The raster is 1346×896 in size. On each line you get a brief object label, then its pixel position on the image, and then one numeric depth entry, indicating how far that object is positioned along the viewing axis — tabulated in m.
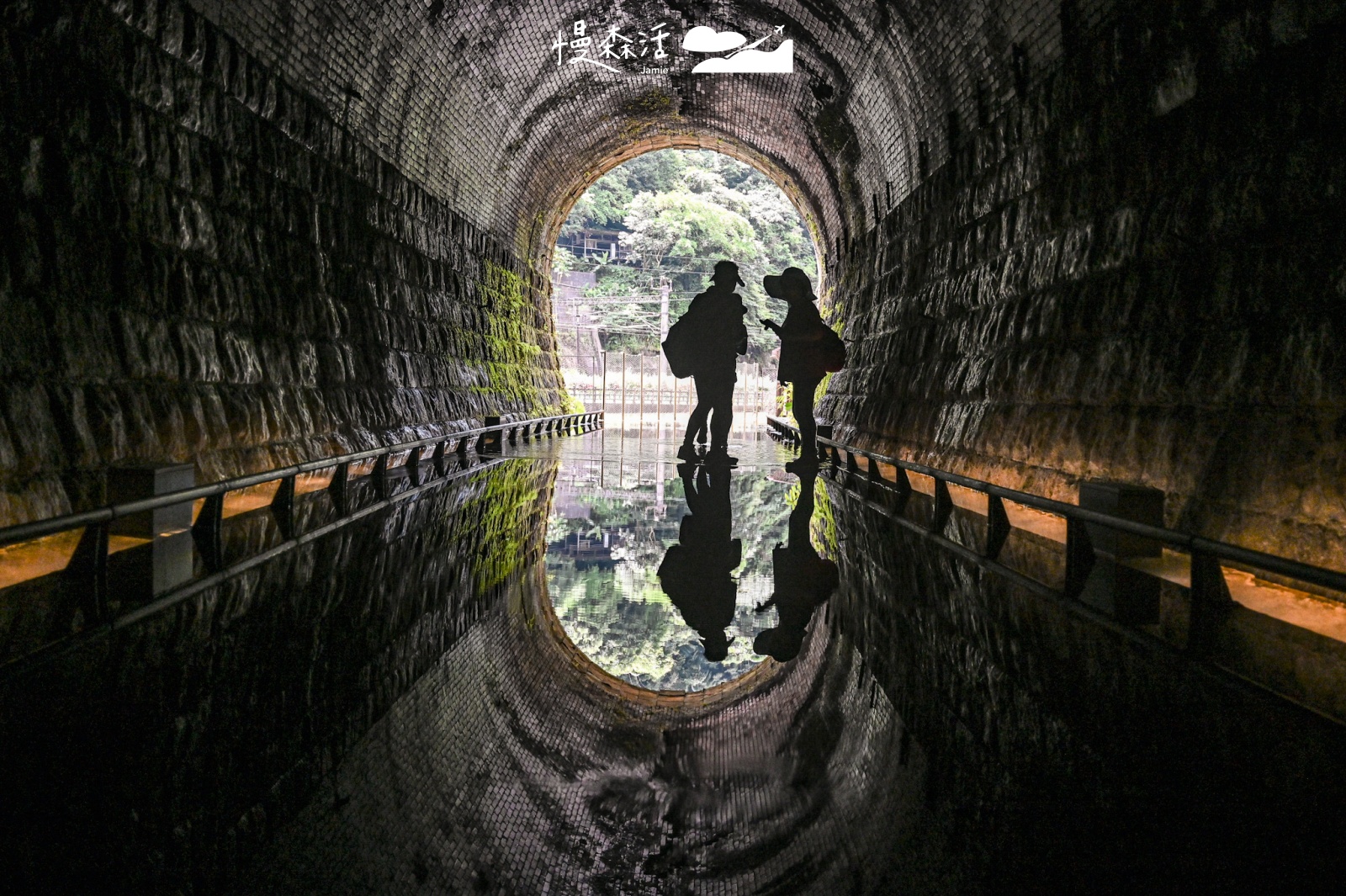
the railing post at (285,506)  6.43
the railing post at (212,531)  5.07
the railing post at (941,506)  7.12
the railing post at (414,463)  11.06
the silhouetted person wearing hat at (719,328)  12.50
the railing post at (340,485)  7.68
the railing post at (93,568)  3.93
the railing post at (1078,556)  4.81
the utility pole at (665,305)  39.75
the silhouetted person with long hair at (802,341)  11.55
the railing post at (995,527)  6.03
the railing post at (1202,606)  3.73
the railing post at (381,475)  8.82
